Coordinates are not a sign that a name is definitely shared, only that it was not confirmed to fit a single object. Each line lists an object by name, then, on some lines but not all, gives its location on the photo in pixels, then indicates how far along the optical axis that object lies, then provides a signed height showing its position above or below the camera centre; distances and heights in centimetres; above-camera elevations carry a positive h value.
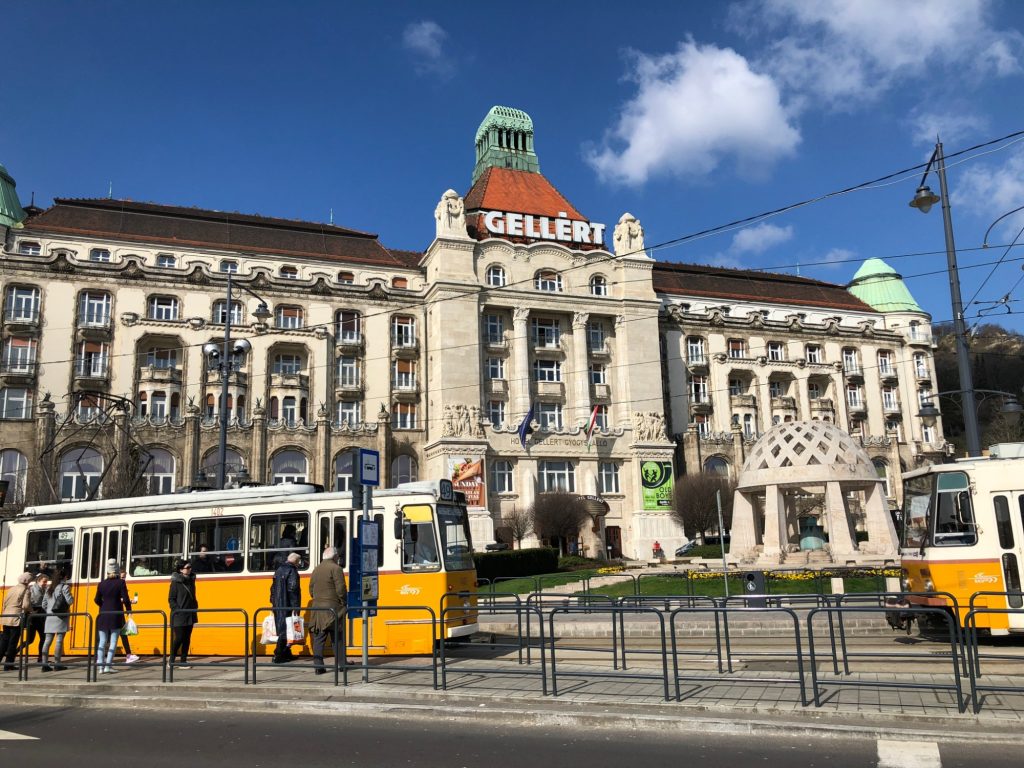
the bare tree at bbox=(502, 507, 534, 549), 5294 +66
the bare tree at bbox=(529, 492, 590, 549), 5253 +110
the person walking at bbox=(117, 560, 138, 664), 1606 -206
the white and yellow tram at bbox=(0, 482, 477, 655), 1641 -17
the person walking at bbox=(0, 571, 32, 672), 1605 -122
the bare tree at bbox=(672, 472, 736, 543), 5375 +186
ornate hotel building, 5278 +1263
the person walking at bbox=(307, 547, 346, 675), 1343 -92
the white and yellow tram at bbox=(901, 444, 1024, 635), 1509 -13
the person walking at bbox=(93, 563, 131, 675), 1488 -120
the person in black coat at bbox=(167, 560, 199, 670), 1502 -110
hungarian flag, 5773 +737
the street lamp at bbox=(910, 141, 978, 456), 1812 +527
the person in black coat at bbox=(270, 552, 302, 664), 1448 -88
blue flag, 5572 +714
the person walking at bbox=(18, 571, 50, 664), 1617 -121
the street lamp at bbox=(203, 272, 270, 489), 2388 +546
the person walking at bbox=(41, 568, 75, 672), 1577 -138
